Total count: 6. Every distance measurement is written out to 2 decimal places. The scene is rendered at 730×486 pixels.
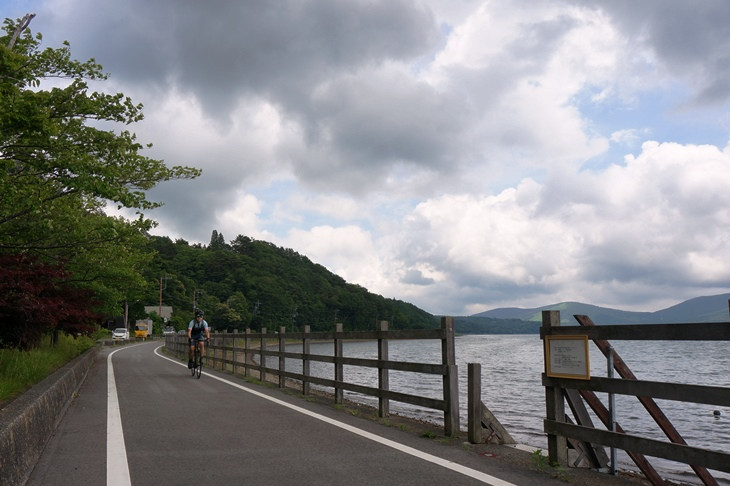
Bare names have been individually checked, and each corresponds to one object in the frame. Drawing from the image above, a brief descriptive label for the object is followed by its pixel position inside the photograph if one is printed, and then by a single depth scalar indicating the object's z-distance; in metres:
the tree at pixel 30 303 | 12.56
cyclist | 15.76
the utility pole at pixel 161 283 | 95.30
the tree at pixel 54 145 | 8.95
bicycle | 15.34
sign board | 5.13
